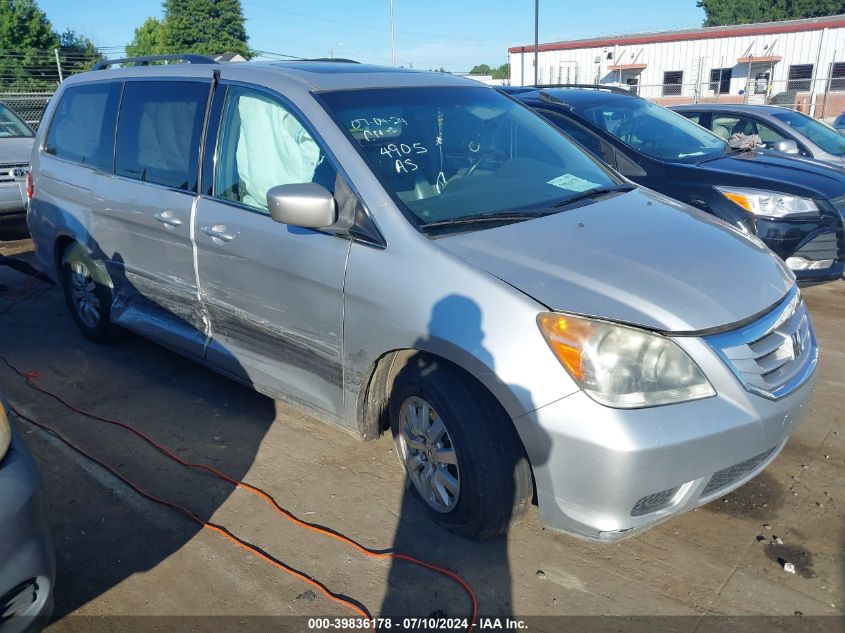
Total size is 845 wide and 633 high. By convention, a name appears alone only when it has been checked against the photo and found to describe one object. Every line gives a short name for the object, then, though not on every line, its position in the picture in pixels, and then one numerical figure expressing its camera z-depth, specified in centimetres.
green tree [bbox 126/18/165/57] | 6200
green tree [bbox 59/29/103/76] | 3638
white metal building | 3141
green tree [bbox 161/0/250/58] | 6162
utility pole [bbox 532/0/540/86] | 2104
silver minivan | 253
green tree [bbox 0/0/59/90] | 3997
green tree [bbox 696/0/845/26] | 5697
